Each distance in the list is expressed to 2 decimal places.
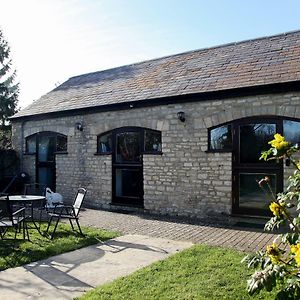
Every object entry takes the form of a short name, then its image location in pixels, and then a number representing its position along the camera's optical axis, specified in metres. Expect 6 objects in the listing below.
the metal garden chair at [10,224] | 6.38
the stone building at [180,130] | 8.62
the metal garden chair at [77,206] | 7.44
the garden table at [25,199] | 7.64
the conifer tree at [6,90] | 27.06
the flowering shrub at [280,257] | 2.40
